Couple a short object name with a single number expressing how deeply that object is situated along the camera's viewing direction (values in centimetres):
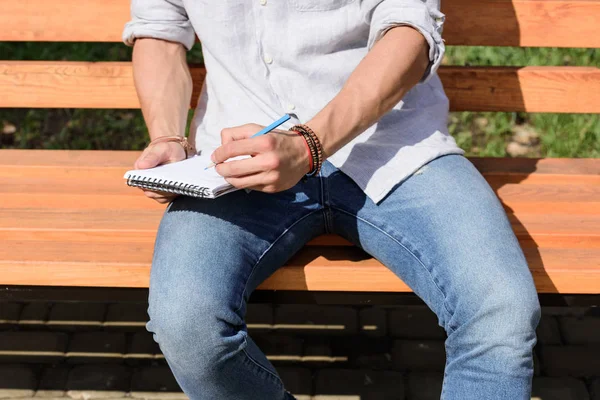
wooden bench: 250
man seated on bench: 213
